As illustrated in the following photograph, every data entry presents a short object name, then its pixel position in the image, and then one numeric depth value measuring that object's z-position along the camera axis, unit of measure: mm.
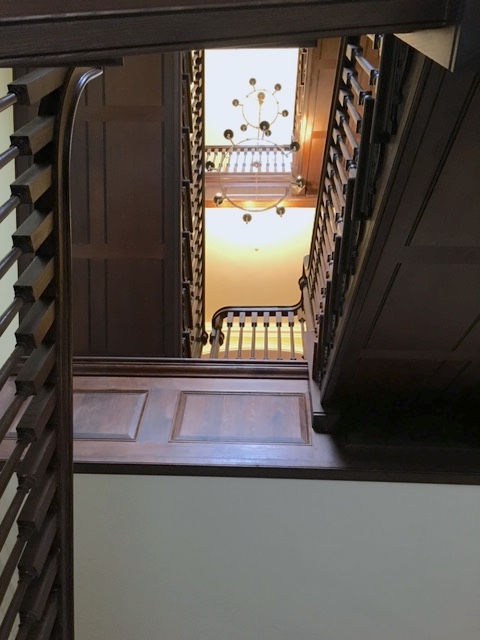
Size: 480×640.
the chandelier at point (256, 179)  8062
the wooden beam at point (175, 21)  1008
